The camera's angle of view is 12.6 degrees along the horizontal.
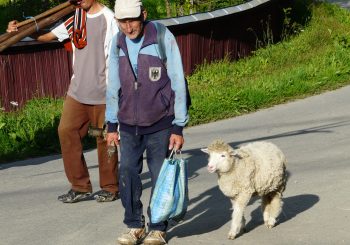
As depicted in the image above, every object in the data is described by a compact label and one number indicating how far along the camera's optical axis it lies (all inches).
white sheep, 449.0
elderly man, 440.3
